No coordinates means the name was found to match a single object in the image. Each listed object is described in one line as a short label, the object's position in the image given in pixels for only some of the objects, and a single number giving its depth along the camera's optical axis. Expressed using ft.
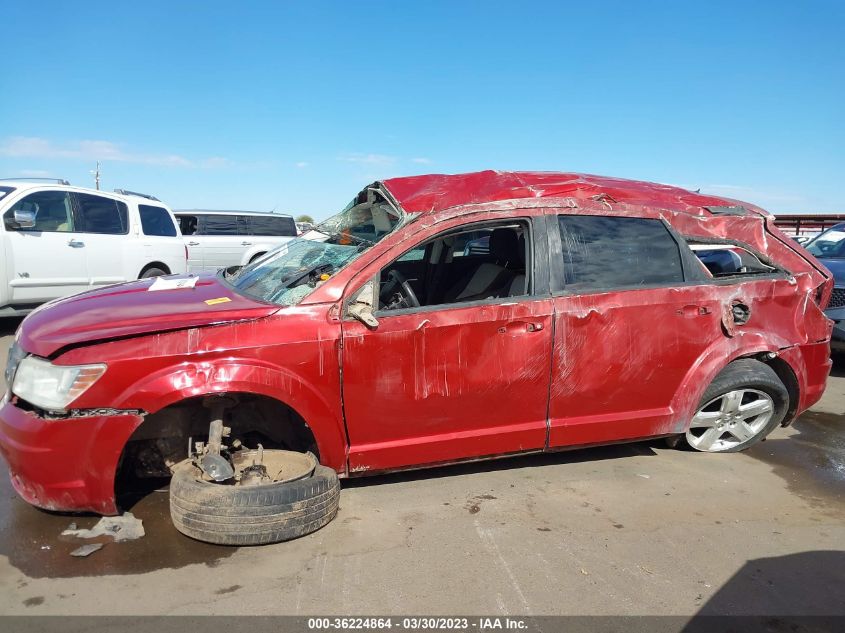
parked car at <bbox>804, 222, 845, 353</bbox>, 19.92
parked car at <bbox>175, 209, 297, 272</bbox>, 45.80
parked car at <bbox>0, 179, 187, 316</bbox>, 23.38
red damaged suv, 9.05
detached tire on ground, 9.02
